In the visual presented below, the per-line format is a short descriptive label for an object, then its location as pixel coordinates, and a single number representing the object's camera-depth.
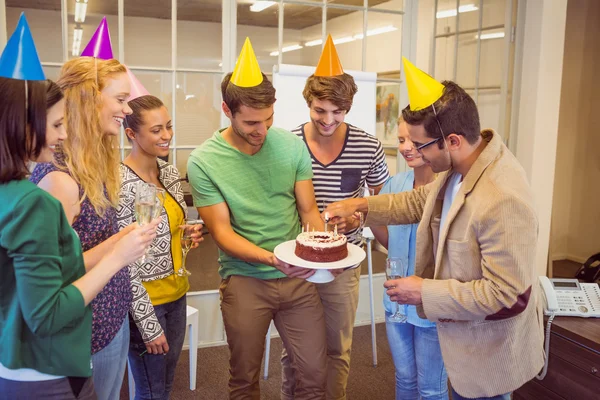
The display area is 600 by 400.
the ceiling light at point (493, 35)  4.30
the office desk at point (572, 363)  2.37
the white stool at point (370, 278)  3.30
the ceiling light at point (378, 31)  3.75
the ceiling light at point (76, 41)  3.14
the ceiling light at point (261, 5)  3.49
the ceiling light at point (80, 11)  3.19
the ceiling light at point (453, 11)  4.41
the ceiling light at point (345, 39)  3.75
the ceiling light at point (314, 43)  3.64
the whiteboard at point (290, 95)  3.12
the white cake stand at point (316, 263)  1.76
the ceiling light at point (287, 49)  3.60
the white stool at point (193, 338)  2.94
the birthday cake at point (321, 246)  1.86
